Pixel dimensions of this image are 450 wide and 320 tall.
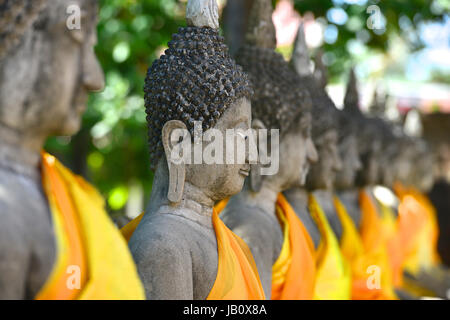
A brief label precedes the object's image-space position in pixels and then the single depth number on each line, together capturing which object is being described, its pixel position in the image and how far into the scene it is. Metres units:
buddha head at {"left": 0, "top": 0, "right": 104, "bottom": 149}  2.29
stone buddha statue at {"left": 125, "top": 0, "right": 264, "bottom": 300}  3.17
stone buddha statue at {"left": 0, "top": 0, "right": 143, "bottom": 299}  2.21
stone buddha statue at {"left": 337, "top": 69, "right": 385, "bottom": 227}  7.33
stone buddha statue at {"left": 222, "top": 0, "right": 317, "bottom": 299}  4.33
